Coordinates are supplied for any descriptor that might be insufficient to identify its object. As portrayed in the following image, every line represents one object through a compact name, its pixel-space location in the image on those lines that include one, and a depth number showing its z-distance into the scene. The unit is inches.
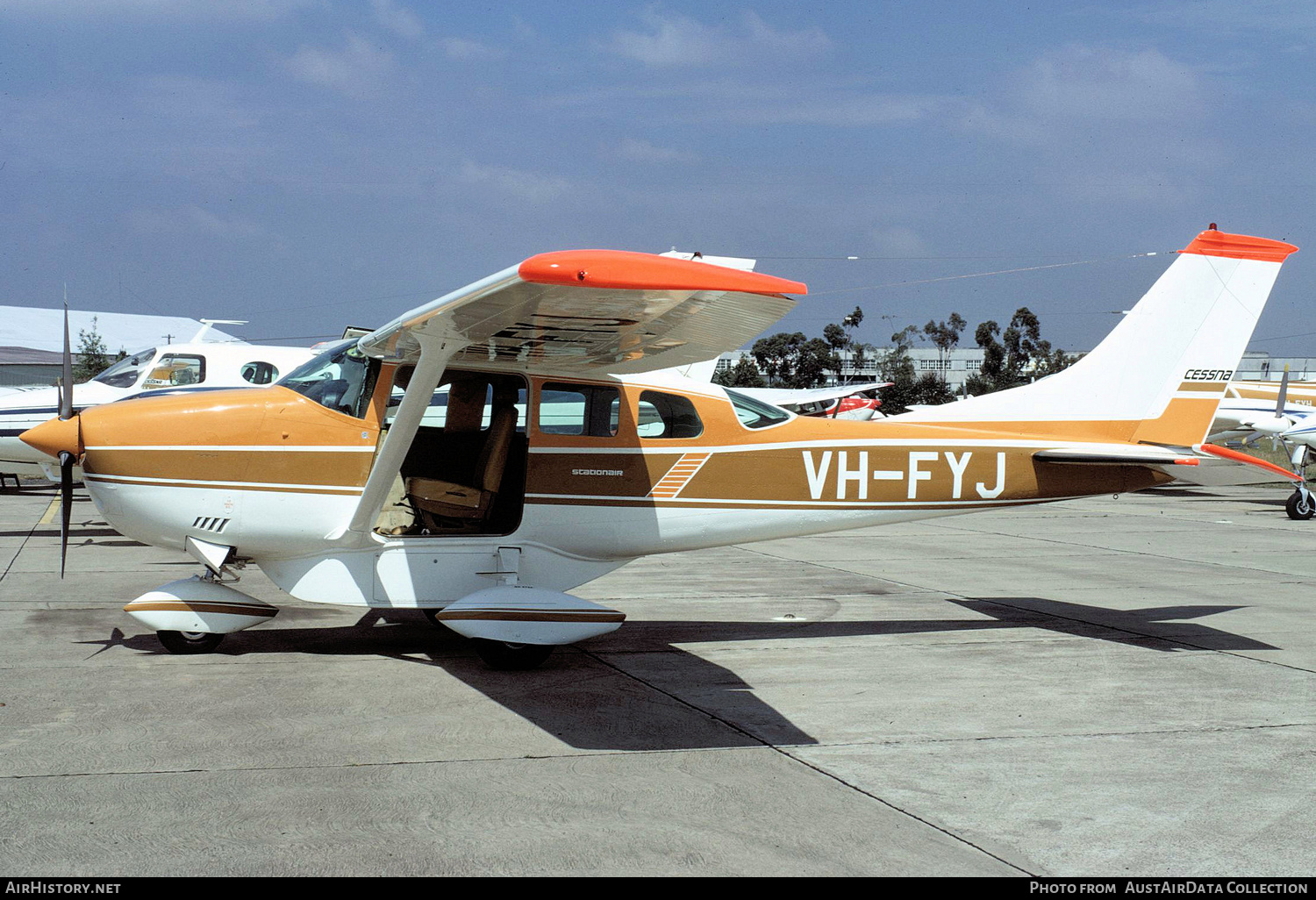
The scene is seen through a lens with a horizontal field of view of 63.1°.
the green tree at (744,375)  3004.4
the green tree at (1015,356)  3004.4
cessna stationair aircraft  261.3
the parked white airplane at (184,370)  591.2
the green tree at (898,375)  2955.2
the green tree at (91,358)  1946.4
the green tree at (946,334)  4234.7
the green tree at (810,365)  3297.2
